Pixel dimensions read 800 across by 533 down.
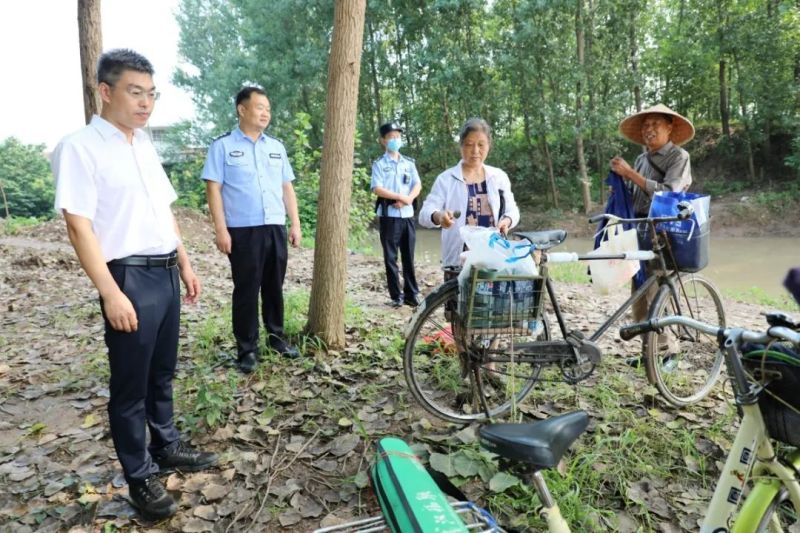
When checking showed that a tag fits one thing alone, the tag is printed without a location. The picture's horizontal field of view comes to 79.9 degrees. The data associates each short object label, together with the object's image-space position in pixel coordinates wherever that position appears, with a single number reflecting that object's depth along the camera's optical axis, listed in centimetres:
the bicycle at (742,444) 129
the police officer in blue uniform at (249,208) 330
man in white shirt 193
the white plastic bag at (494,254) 240
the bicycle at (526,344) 253
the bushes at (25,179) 2564
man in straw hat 334
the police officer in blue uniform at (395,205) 539
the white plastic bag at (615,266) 298
